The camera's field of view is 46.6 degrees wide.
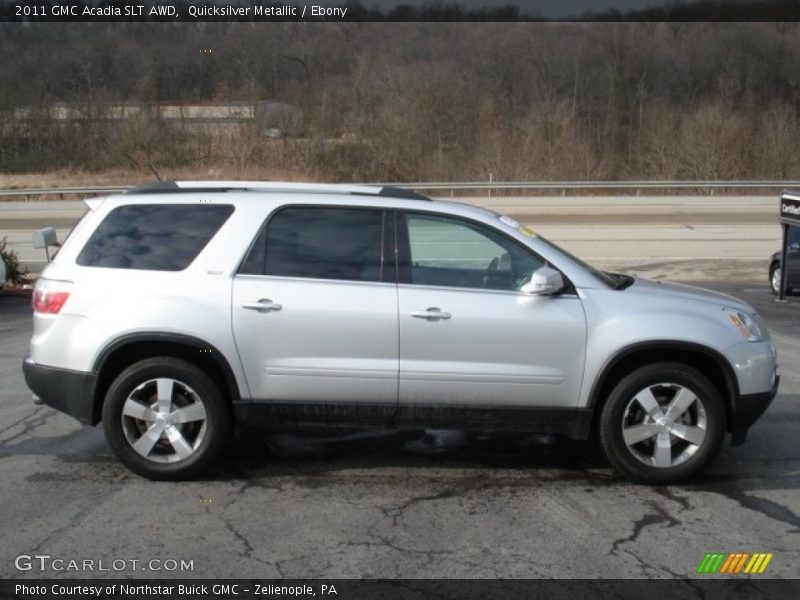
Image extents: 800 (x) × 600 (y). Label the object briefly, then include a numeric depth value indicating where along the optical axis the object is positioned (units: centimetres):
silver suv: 560
